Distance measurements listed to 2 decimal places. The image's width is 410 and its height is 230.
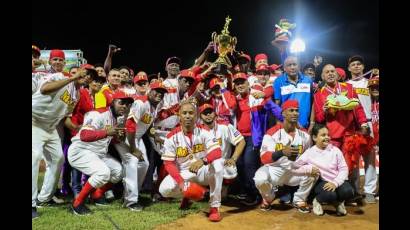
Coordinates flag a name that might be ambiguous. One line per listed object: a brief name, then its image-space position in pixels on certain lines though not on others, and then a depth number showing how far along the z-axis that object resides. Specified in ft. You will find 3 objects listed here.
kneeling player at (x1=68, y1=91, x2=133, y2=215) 17.95
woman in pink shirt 17.89
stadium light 38.46
